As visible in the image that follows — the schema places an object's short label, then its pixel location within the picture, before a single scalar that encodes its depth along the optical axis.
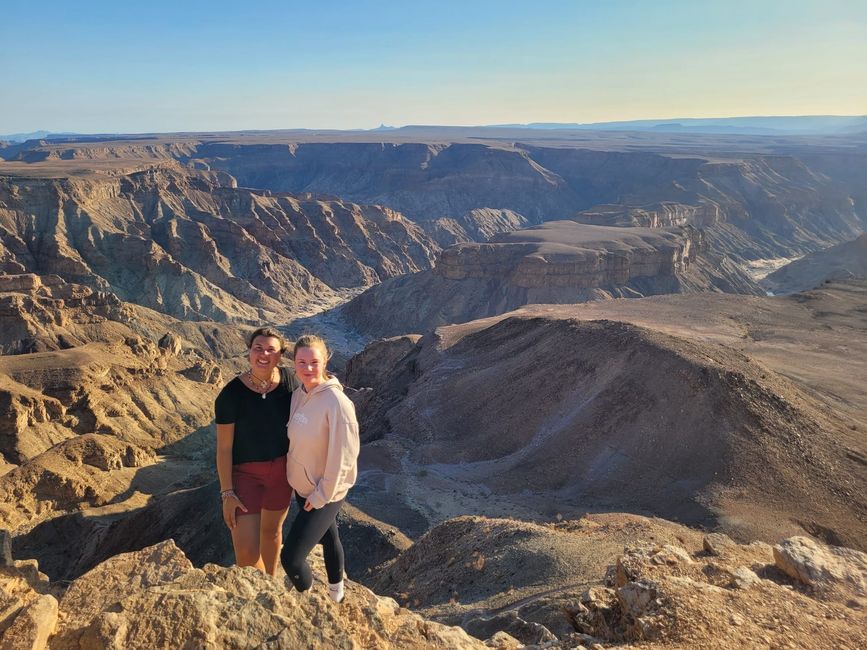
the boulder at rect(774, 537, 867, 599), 9.53
